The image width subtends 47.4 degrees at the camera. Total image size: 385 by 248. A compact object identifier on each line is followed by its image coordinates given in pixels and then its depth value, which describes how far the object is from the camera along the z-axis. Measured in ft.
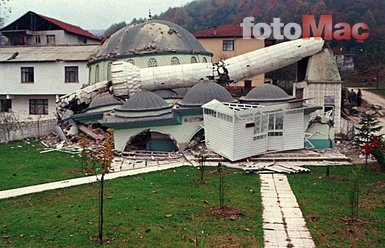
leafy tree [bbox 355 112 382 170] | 66.69
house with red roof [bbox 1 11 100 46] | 156.04
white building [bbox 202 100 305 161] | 64.80
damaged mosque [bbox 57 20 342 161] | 68.74
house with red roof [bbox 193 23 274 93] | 152.97
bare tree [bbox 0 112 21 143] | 88.89
